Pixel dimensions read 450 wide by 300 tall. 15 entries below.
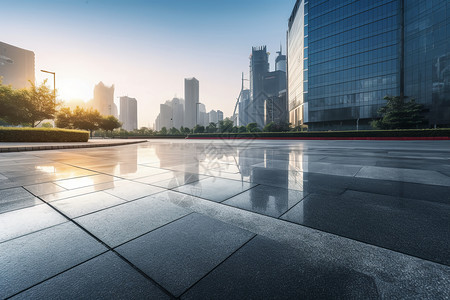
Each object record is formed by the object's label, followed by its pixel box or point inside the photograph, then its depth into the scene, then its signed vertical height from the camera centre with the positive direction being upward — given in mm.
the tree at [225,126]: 57116 +4963
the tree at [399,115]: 36281 +5058
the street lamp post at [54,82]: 23072 +6961
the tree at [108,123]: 46812 +4840
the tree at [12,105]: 22312 +4313
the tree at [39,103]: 23625 +4788
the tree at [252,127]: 58156 +4786
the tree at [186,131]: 62750 +3904
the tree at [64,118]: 39156 +4864
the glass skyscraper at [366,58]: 45062 +22205
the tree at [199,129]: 58934 +4224
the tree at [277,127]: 50031 +4044
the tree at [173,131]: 65656 +4058
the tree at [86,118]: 40538 +5203
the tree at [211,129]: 61691 +4402
